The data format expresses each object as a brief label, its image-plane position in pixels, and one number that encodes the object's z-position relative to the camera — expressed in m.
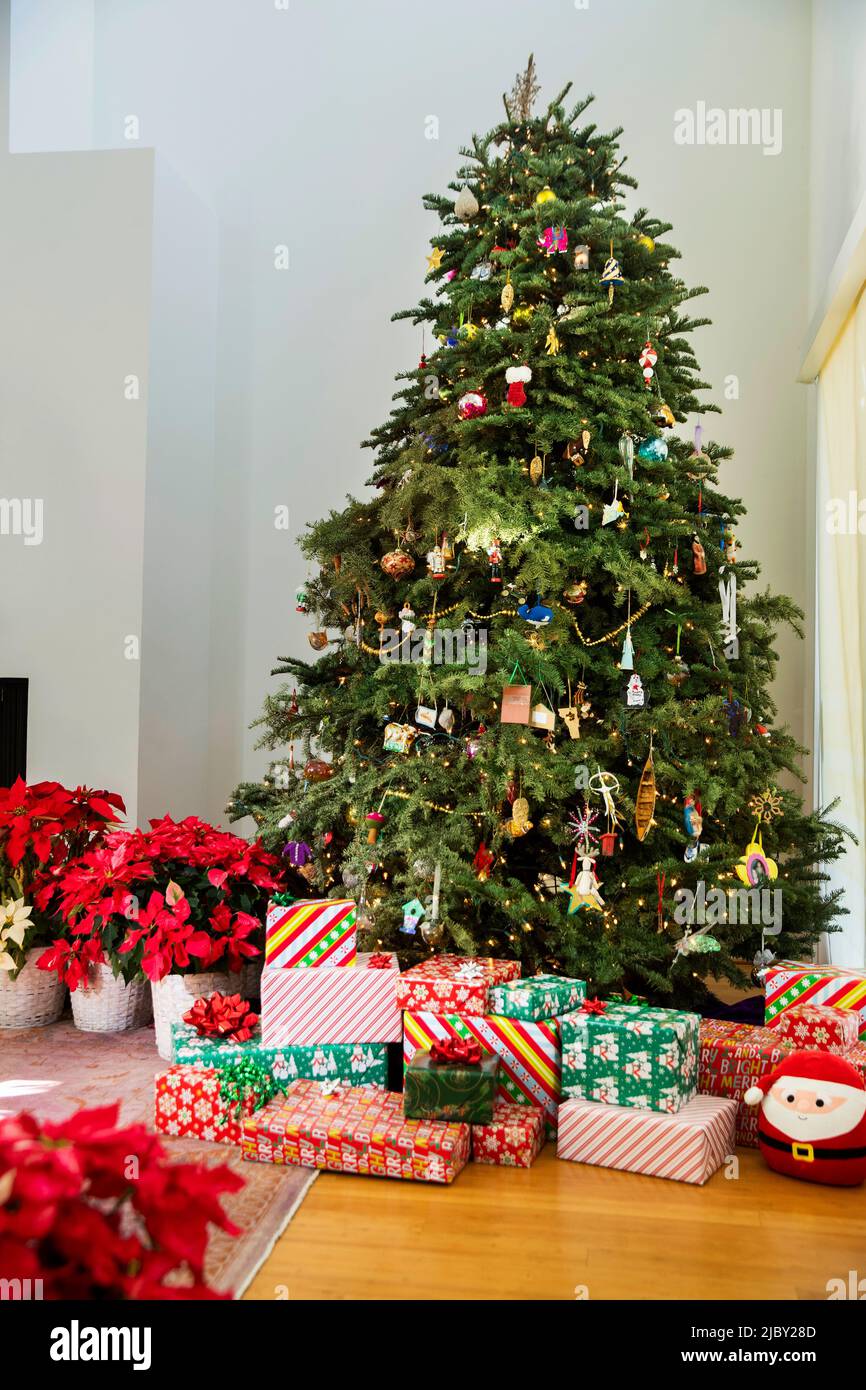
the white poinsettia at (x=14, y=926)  3.30
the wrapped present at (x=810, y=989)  2.90
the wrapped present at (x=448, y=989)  2.66
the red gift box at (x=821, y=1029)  2.74
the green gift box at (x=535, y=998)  2.65
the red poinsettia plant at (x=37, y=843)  3.33
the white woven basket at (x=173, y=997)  3.08
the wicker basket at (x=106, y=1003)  3.29
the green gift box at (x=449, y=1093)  2.44
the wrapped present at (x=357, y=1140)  2.33
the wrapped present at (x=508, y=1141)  2.44
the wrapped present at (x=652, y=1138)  2.39
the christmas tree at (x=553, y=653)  3.07
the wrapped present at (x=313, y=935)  2.91
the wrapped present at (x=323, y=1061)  2.68
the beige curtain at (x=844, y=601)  3.97
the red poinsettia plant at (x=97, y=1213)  1.00
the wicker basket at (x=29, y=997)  3.38
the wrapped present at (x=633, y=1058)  2.44
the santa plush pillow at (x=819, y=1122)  2.39
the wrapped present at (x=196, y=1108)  2.51
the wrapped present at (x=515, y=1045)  2.62
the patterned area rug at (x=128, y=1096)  1.96
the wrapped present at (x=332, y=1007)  2.71
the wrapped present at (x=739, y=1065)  2.63
